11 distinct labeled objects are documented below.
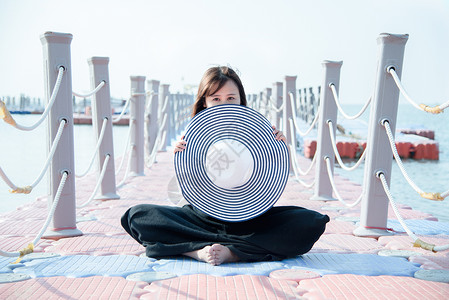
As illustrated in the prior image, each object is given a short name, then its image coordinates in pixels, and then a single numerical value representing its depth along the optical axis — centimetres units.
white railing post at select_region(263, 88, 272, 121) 789
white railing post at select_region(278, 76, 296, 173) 577
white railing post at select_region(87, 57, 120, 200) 407
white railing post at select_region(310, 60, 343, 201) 422
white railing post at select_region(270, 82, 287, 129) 647
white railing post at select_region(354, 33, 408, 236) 293
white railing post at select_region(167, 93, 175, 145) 1080
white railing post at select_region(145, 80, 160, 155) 691
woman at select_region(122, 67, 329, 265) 235
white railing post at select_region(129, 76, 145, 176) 557
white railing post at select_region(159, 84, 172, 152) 846
